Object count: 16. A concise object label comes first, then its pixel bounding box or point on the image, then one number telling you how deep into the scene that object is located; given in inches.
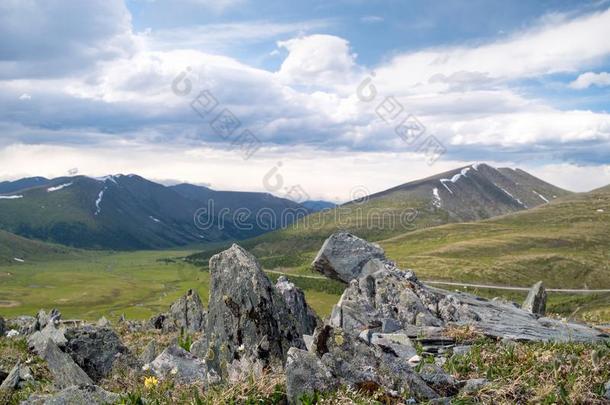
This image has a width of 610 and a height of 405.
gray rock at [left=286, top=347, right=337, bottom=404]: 375.2
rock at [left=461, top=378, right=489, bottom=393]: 417.0
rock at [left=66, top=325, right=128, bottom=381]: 740.0
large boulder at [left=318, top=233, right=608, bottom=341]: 770.2
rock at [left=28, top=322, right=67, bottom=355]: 760.7
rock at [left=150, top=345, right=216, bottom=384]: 579.5
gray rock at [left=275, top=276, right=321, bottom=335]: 895.5
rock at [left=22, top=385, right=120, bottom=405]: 391.9
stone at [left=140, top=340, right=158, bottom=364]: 757.4
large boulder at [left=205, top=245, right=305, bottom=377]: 642.8
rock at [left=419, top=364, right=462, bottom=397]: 429.4
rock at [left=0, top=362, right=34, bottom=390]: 613.6
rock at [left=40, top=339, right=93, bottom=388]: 615.7
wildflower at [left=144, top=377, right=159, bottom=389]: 404.2
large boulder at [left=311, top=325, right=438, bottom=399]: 397.7
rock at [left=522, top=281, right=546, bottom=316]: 1434.5
